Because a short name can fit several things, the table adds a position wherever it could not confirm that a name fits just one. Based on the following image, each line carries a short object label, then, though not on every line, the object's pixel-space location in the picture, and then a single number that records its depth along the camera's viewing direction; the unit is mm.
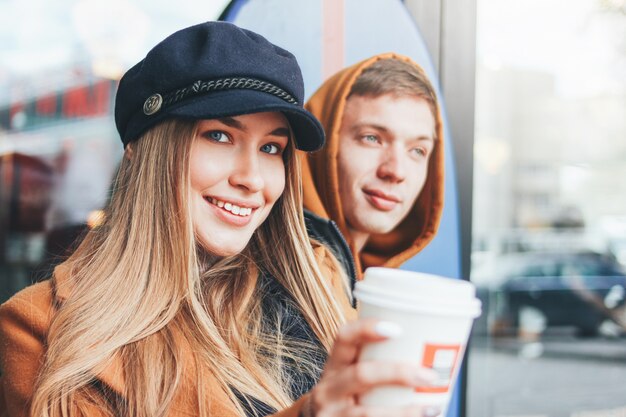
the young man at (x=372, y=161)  1715
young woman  1154
